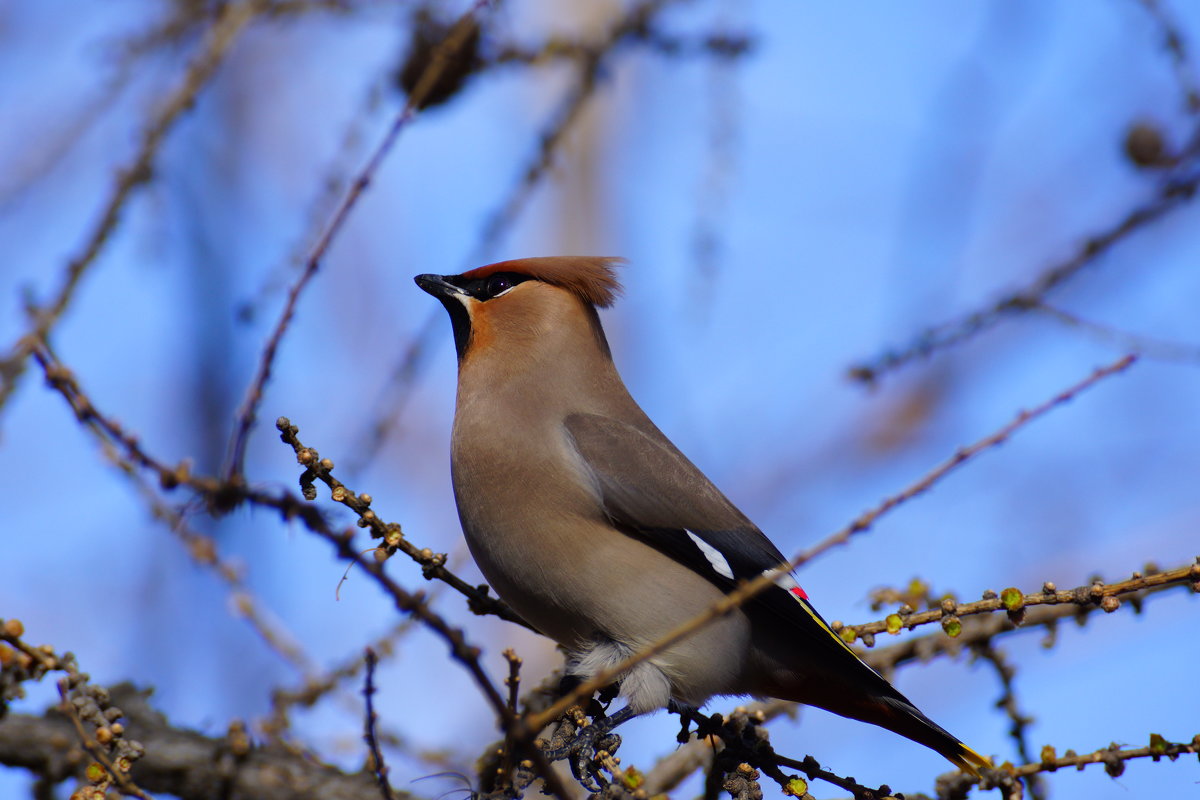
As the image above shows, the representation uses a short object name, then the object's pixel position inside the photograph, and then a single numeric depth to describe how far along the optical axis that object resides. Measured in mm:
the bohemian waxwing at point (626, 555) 6715
